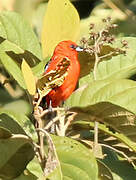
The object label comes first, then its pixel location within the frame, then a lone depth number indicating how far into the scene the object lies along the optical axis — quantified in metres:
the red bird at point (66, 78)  4.73
